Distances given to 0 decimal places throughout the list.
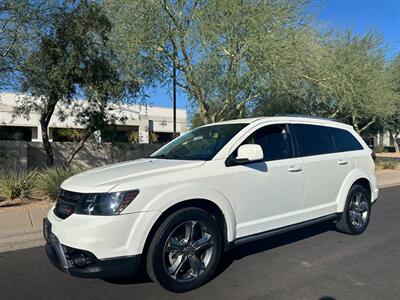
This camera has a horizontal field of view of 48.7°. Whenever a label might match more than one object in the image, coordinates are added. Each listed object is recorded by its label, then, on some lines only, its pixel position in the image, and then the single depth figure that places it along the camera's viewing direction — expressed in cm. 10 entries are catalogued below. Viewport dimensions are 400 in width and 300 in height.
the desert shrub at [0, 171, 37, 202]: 967
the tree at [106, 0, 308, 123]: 1220
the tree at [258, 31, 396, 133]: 1520
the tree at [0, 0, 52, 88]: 1052
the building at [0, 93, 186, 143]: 1711
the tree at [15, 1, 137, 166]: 1140
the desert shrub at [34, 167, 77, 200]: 964
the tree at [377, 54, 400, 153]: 2344
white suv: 416
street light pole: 1340
